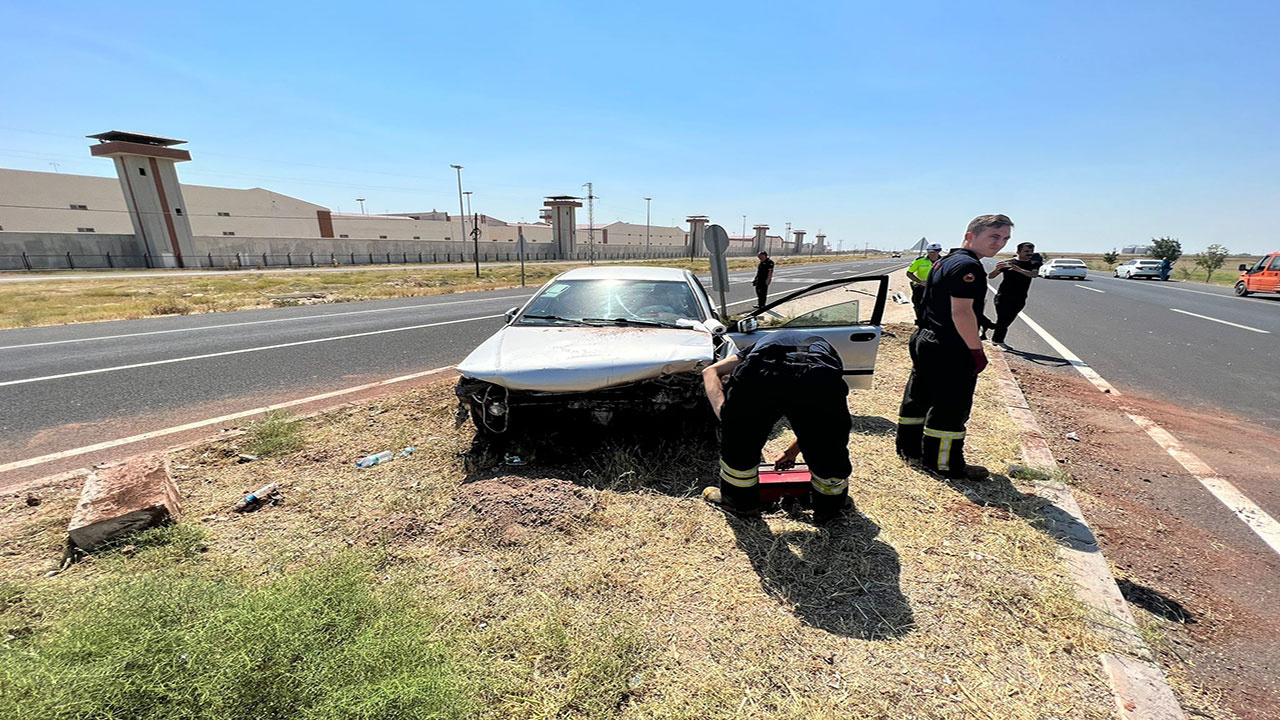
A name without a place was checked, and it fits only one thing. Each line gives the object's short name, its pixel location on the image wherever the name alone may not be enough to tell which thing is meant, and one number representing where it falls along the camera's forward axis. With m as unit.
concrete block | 2.53
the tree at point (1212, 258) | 32.08
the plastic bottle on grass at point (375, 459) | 3.64
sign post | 7.50
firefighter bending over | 2.56
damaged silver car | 3.15
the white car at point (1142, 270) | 29.27
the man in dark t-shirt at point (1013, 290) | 7.86
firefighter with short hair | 3.29
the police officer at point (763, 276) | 11.16
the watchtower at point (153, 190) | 28.27
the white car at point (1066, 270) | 28.80
